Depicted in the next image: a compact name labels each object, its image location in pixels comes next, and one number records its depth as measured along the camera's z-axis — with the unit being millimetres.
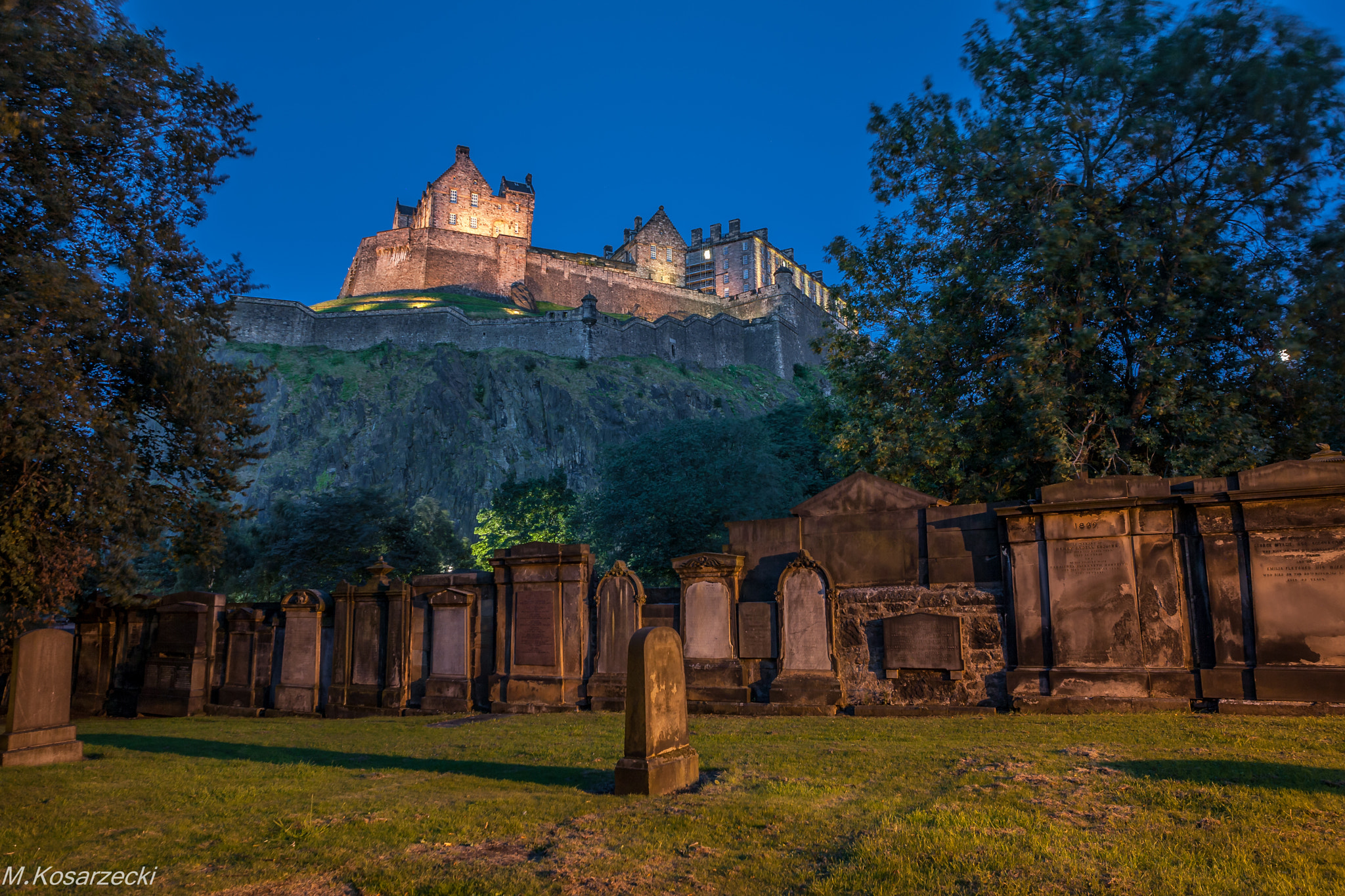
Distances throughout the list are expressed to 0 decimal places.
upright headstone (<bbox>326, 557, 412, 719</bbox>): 12672
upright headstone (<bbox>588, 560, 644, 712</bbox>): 11305
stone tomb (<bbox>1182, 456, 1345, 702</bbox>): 7852
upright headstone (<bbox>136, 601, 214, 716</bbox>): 13641
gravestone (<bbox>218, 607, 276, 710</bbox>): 13586
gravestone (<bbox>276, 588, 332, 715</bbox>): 13172
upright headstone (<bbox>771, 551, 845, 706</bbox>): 10078
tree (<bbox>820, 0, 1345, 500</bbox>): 11625
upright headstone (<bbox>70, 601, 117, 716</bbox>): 14234
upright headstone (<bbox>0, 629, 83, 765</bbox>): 7883
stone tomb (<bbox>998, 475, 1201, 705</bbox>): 8594
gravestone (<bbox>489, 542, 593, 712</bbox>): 11617
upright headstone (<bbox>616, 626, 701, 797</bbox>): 5453
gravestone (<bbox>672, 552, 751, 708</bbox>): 10734
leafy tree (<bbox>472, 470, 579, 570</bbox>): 43531
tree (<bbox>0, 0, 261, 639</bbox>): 9648
